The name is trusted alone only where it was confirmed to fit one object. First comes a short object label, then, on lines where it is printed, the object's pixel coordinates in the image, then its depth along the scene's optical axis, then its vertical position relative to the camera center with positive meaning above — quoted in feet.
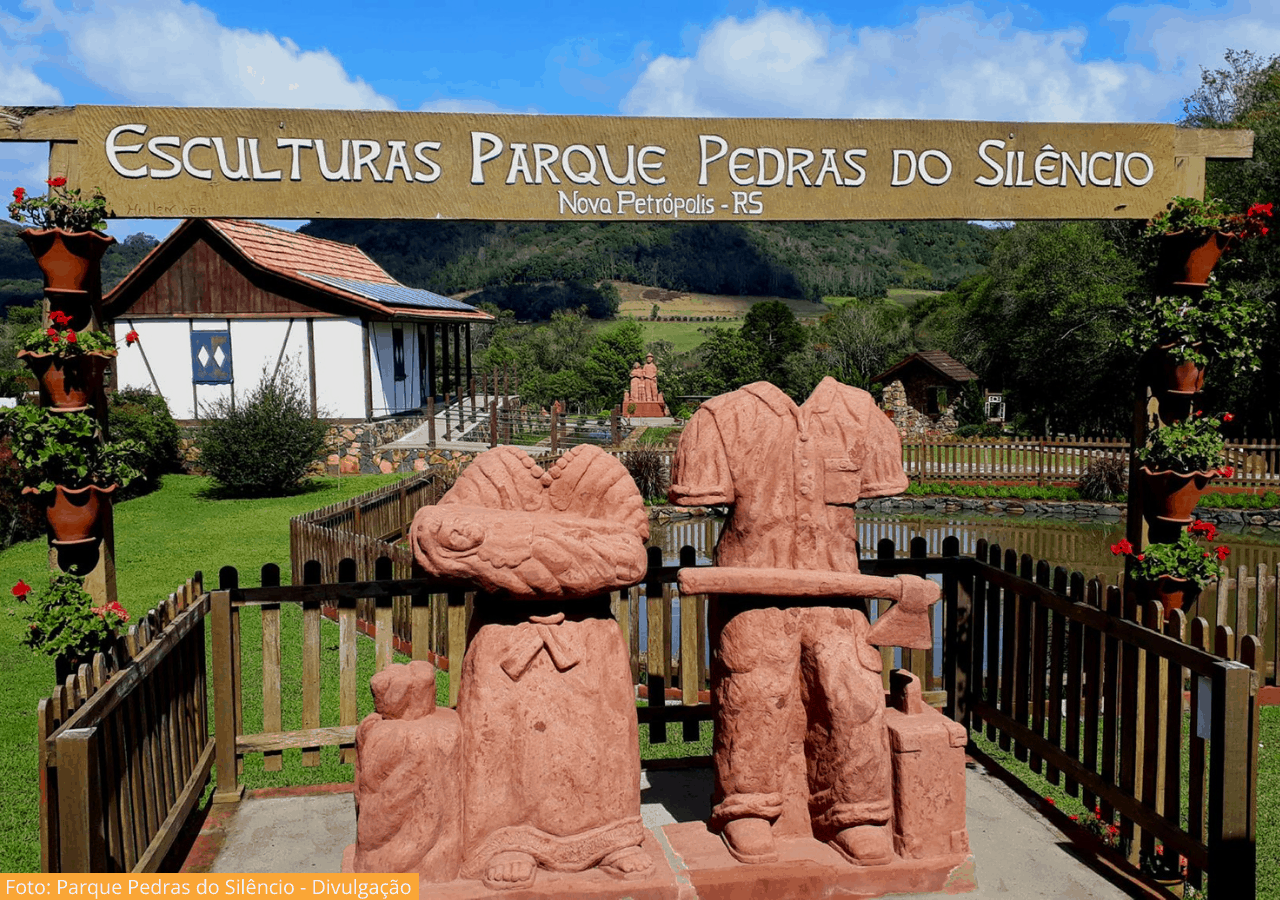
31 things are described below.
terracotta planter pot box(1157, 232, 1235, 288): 17.51 +2.90
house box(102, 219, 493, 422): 74.23 +7.77
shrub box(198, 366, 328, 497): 57.47 -1.14
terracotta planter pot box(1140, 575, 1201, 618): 17.40 -3.20
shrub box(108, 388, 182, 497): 60.29 +0.03
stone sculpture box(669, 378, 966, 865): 12.27 -2.74
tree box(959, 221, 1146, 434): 86.58 +8.30
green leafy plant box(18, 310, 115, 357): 14.73 +1.35
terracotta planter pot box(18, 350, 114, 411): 14.87 +0.81
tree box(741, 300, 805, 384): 120.47 +11.02
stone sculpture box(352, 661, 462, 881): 11.06 -4.16
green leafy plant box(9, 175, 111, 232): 14.69 +3.35
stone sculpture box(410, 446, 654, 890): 11.26 -3.22
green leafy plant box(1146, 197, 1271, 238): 17.30 +3.51
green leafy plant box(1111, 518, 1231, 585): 17.24 -2.64
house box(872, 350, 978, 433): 105.70 +3.21
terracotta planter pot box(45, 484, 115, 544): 14.87 -1.28
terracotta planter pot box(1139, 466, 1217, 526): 17.29 -1.43
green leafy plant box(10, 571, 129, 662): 14.38 -2.89
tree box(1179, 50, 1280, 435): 69.15 +16.82
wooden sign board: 15.62 +4.35
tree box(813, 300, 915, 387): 122.72 +9.87
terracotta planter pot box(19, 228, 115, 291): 14.78 +2.73
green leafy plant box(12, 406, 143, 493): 14.65 -0.31
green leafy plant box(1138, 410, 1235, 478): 17.13 -0.58
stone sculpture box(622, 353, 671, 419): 100.27 +2.67
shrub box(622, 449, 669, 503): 64.49 -3.45
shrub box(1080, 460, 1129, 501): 67.82 -4.62
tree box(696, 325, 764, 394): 113.39 +6.55
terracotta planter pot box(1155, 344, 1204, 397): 17.60 +0.73
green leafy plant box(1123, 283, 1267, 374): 17.25 +1.59
